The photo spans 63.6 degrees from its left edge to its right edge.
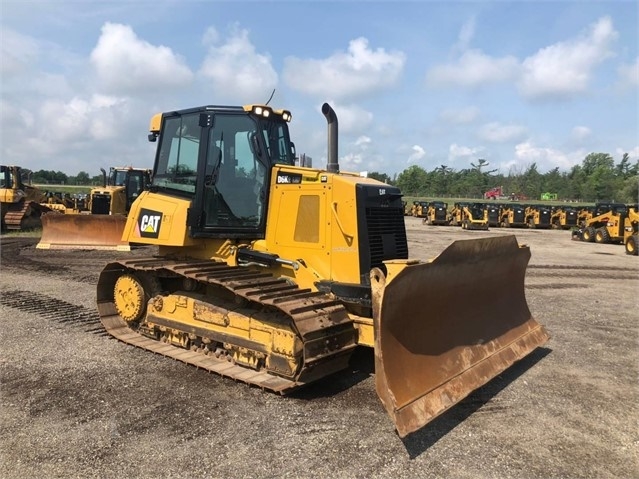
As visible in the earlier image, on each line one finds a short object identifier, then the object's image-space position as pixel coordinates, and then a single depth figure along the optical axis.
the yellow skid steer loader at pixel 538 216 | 36.50
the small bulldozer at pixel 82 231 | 15.39
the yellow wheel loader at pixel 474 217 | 34.09
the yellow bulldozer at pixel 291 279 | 4.86
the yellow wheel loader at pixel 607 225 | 25.22
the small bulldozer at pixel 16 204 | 21.11
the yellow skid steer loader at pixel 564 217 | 35.78
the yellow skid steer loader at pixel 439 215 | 37.25
